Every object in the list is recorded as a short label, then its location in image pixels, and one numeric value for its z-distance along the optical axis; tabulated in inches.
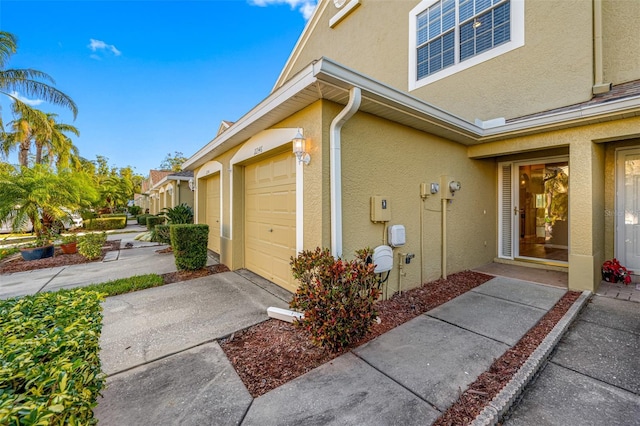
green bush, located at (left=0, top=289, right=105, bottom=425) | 39.7
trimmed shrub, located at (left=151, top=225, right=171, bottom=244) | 430.0
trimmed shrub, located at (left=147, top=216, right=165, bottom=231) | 628.3
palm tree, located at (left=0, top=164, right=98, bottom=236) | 298.2
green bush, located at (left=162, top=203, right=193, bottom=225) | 364.2
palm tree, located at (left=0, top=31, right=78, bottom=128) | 402.6
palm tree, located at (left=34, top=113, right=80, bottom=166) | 575.5
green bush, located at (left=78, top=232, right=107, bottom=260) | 314.0
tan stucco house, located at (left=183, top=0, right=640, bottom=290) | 153.8
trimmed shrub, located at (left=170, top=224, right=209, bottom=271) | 242.1
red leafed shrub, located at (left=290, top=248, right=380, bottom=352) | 110.4
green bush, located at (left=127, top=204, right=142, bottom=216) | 1222.3
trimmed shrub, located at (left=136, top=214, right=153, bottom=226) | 818.2
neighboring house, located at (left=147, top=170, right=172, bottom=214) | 776.5
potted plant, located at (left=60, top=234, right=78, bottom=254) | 352.8
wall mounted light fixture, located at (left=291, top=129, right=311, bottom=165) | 152.4
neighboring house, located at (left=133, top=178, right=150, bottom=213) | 1176.8
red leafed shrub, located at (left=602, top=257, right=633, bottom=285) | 202.4
